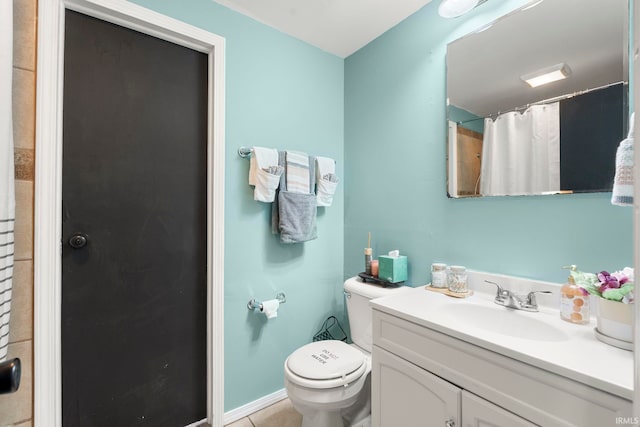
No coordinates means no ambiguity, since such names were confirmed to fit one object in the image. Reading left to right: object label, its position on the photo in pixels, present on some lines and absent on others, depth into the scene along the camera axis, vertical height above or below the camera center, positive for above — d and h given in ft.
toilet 3.80 -2.32
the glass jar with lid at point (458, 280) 4.11 -0.98
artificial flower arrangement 2.53 -0.68
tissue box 4.89 -0.97
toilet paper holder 5.14 -1.68
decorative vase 2.47 -0.97
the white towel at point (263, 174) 4.98 +0.77
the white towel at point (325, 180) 5.88 +0.77
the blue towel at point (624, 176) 2.44 +0.36
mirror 3.16 +1.53
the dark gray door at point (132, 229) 3.91 -0.21
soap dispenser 3.05 -0.99
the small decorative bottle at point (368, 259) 5.41 -0.88
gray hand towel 5.24 +0.03
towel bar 5.03 +1.17
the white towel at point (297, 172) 5.32 +0.86
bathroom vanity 2.13 -1.43
